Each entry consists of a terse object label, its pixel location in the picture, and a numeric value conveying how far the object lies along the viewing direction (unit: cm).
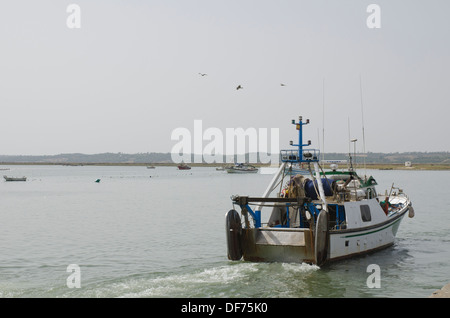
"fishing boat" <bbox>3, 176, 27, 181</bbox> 11209
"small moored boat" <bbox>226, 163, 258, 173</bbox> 17975
